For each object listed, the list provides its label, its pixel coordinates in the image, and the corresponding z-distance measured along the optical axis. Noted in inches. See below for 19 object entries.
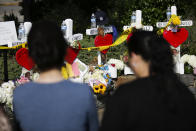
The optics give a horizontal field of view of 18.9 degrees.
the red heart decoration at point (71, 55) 331.6
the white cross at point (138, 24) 456.5
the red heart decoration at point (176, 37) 466.3
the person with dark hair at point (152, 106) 118.3
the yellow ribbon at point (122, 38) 431.9
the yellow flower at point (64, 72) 308.4
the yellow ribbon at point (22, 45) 370.0
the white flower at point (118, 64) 463.2
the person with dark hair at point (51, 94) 130.6
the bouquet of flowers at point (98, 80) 375.5
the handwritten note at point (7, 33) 393.8
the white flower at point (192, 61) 475.7
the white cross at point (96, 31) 433.9
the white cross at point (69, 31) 375.0
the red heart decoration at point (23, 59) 348.4
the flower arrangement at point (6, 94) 319.7
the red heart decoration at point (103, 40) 442.9
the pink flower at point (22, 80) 346.9
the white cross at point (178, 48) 467.4
